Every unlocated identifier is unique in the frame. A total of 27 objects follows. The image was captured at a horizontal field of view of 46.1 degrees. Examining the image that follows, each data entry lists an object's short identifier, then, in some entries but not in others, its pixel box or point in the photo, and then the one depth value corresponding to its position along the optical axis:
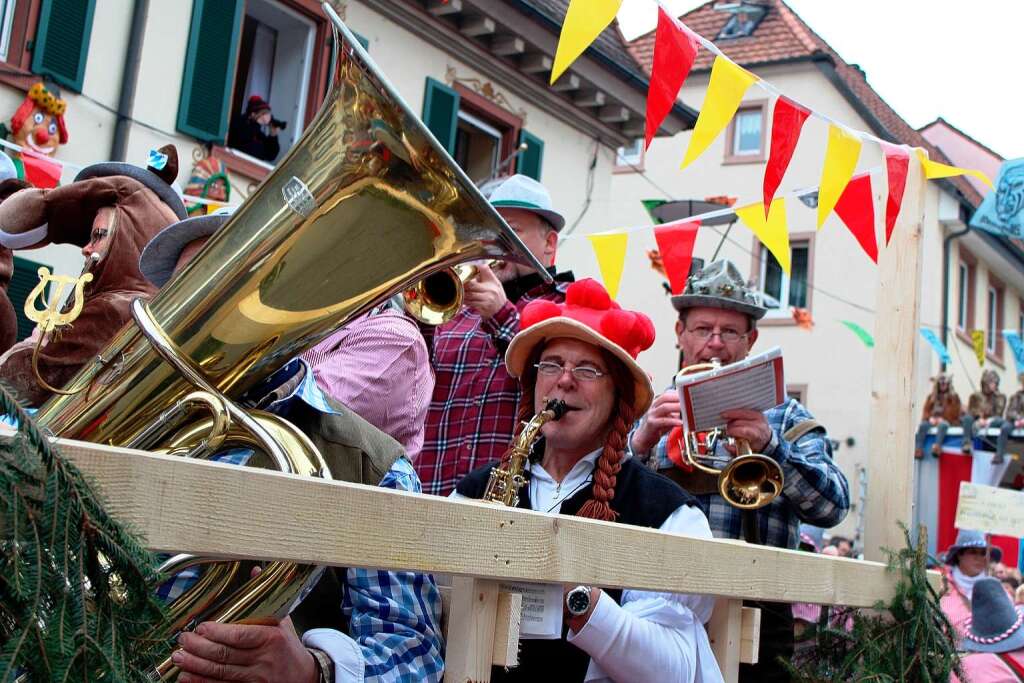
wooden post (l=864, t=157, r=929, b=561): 3.34
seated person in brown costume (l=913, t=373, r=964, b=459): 15.33
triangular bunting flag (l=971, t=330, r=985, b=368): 18.09
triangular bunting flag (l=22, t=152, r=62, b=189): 6.86
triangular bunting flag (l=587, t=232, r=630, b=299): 6.26
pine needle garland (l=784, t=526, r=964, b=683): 2.83
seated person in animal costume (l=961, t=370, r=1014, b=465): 13.98
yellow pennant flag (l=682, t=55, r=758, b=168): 4.65
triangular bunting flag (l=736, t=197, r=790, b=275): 5.18
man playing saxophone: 2.30
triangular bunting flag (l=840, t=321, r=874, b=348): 17.26
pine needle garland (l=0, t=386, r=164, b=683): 1.12
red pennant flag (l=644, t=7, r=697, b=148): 4.57
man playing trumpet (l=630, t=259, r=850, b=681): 3.24
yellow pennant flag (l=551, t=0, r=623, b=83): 4.12
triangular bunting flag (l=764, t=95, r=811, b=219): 4.84
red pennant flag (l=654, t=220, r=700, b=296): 6.23
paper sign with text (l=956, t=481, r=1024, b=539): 6.85
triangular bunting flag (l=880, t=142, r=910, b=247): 4.24
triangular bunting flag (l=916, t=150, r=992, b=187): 3.79
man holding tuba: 1.76
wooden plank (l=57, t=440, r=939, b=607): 1.29
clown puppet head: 7.77
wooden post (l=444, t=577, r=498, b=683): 1.84
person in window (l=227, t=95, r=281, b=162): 9.67
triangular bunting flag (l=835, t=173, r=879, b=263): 4.94
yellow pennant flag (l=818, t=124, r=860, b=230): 4.72
